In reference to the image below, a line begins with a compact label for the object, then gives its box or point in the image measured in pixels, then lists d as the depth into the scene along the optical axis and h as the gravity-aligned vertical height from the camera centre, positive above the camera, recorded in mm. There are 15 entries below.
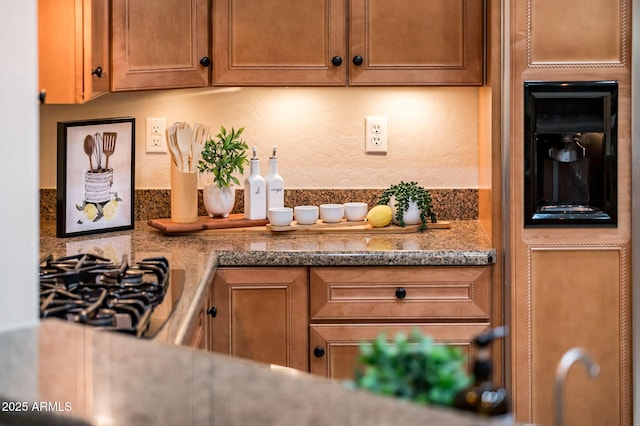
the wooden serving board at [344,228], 3578 -82
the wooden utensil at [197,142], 3643 +218
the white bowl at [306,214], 3623 -35
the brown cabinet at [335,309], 3295 -333
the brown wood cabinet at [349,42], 3506 +545
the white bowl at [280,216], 3555 -41
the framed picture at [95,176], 3430 +96
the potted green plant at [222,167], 3643 +130
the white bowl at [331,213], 3660 -32
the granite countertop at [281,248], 3246 -140
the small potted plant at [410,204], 3602 -2
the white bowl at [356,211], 3689 -25
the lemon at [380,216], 3605 -43
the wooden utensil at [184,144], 3619 +210
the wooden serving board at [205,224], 3545 -68
